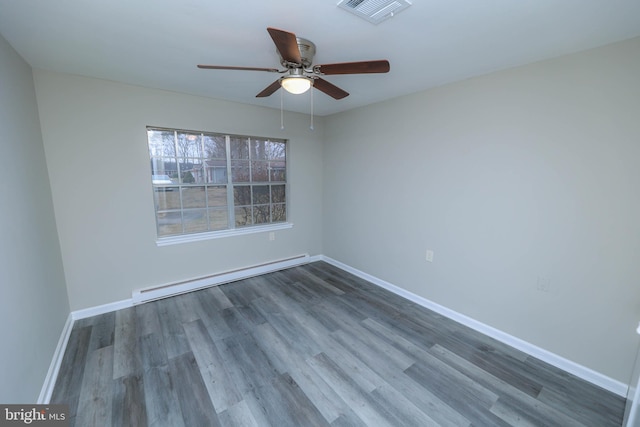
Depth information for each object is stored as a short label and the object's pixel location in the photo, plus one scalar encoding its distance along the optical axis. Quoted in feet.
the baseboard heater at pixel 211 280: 9.64
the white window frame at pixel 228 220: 9.97
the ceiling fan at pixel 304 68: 4.72
